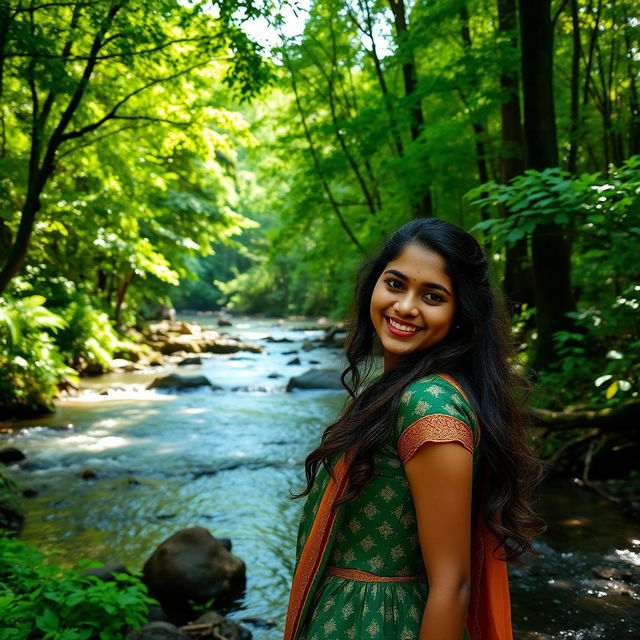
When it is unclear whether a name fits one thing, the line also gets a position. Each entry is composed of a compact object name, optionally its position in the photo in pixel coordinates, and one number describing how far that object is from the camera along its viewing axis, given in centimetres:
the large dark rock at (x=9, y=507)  551
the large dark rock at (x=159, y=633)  346
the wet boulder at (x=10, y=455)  771
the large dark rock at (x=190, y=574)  438
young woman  122
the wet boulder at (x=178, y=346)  1989
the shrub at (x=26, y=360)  1023
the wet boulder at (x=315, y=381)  1398
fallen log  568
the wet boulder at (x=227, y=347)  2139
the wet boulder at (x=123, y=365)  1598
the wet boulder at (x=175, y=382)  1359
